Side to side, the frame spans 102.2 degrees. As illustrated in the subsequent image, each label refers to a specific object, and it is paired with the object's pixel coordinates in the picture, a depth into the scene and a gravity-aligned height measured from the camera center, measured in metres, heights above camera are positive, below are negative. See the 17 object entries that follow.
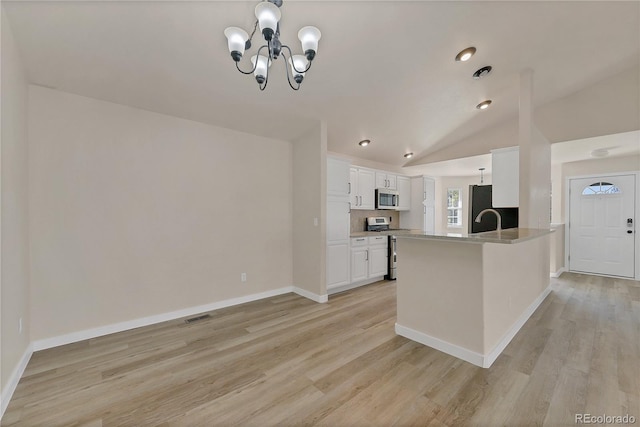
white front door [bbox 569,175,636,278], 4.97 -0.30
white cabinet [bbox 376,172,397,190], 5.25 +0.63
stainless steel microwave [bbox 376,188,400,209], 5.19 +0.26
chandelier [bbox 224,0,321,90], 1.60 +1.20
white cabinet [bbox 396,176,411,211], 5.71 +0.42
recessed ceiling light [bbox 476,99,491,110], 4.16 +1.73
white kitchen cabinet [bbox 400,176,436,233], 5.78 +0.10
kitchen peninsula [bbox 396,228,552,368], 2.17 -0.76
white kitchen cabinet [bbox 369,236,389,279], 4.72 -0.85
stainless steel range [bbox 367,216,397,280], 5.02 -0.69
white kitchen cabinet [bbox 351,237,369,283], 4.40 -0.85
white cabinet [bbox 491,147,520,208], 3.87 +0.51
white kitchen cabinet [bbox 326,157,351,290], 4.04 -0.21
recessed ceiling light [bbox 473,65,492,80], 3.33 +1.82
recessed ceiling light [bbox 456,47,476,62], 2.92 +1.80
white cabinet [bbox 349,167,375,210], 4.79 +0.43
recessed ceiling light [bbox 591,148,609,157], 4.60 +1.07
